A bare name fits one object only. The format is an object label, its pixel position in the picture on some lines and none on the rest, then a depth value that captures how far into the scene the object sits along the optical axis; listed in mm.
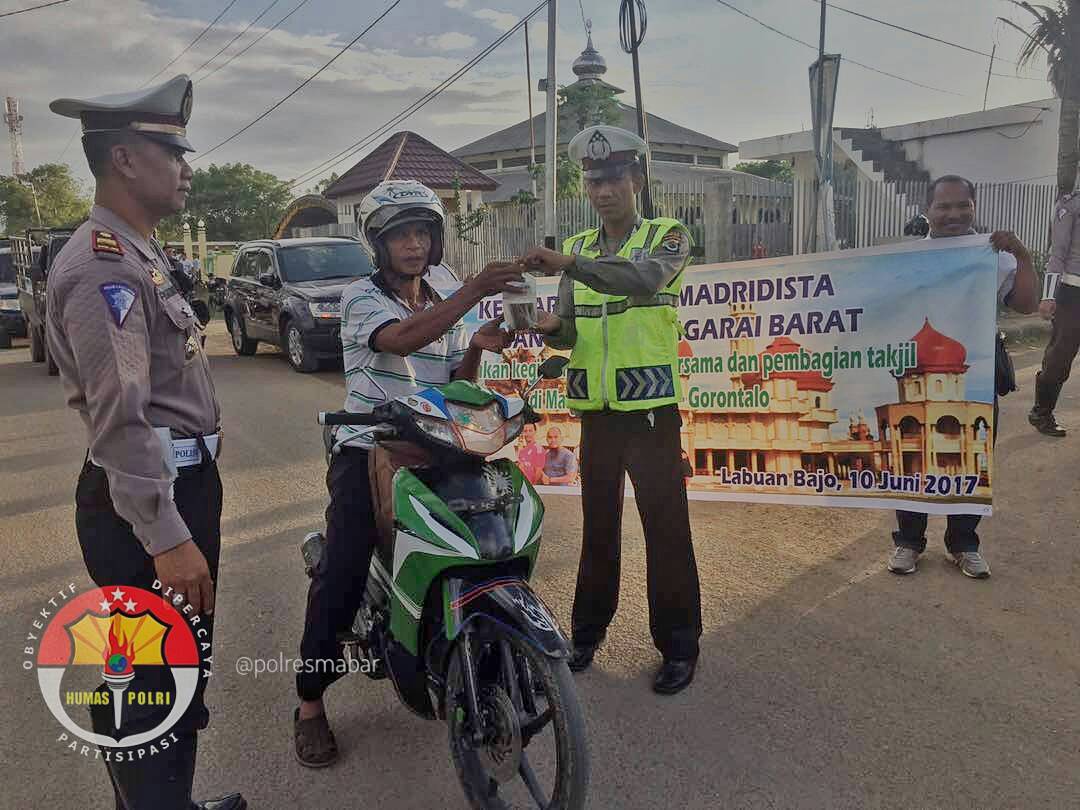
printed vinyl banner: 4133
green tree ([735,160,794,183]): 44000
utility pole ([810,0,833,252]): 9188
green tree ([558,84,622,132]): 26203
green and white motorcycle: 2281
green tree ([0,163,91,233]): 50406
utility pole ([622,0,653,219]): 5965
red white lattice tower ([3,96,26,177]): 62781
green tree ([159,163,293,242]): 55219
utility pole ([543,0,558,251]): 11727
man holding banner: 4055
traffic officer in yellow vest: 3098
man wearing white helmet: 2738
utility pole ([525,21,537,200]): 23781
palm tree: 13789
